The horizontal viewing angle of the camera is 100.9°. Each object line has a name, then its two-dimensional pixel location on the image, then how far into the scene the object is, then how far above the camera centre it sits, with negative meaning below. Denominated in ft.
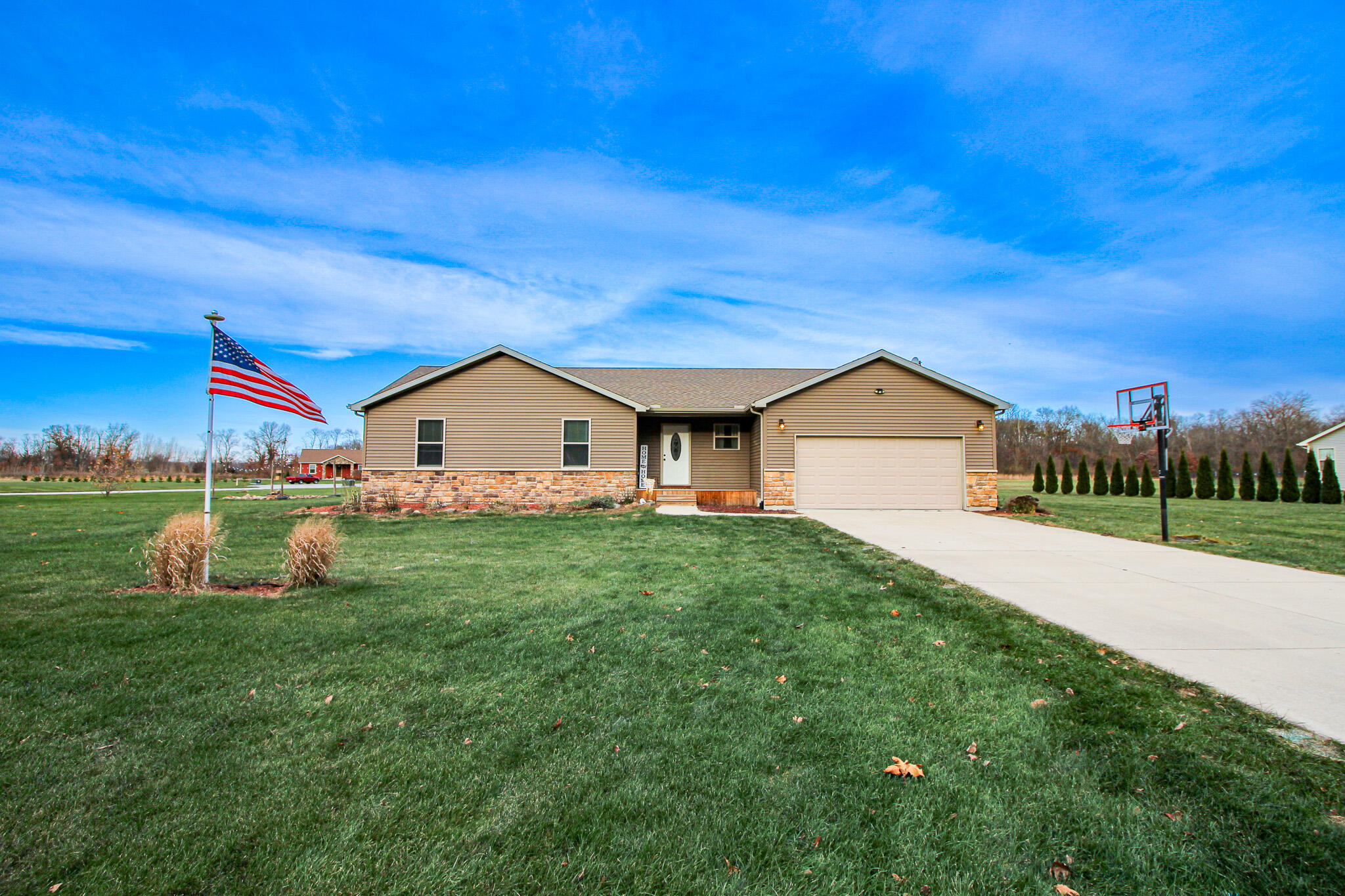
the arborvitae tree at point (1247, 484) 69.72 -2.09
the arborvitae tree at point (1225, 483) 71.87 -2.05
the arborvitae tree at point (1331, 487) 63.98 -2.40
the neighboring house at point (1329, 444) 83.20 +3.44
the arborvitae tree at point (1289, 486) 68.08 -2.35
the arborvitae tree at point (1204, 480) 73.77 -1.69
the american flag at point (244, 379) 19.88 +3.67
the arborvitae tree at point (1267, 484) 67.97 -2.16
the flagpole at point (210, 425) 19.65 +1.90
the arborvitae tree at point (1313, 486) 65.10 -2.34
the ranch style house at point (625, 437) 49.85 +3.28
